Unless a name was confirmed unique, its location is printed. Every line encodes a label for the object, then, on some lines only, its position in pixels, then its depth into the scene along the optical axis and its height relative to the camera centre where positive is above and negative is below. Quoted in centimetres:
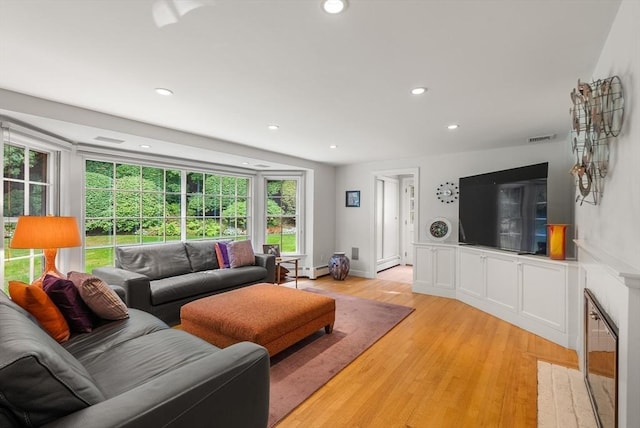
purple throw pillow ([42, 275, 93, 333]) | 199 -61
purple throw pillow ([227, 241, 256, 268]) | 443 -61
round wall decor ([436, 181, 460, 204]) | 483 +35
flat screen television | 339 +6
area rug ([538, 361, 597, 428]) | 188 -129
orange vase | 309 -28
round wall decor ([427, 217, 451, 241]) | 482 -24
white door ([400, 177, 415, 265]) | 736 -20
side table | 505 -82
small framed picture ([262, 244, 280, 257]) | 540 -65
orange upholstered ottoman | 245 -91
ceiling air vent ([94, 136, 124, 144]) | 341 +84
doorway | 630 -15
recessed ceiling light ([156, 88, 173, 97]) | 240 +98
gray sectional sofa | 93 -67
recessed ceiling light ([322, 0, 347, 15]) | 139 +98
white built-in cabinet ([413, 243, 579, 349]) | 298 -87
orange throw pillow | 176 -57
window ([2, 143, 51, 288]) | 288 +18
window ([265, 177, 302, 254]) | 593 +2
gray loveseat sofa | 314 -79
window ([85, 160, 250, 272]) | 391 +10
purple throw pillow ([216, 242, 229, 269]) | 441 -62
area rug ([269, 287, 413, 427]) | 214 -128
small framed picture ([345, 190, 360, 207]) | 605 +32
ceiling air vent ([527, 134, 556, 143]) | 372 +97
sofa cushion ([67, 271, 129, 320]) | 213 -61
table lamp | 249 -19
